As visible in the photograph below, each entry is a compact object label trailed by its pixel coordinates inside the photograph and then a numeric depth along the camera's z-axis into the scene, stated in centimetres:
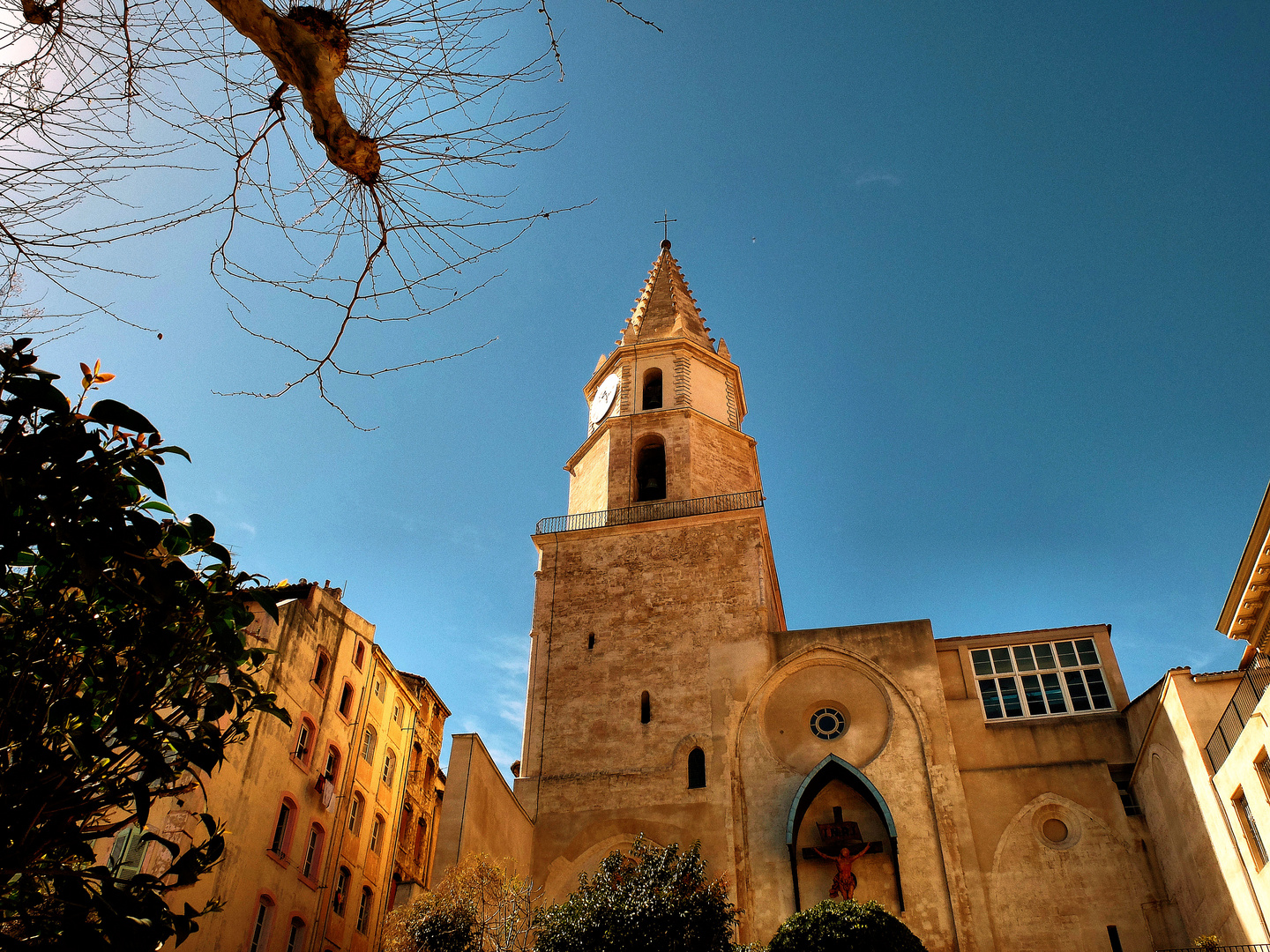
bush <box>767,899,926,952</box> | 1611
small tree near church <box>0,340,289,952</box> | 502
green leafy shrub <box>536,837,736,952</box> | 1588
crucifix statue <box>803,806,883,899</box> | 1995
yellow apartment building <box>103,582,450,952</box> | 1948
